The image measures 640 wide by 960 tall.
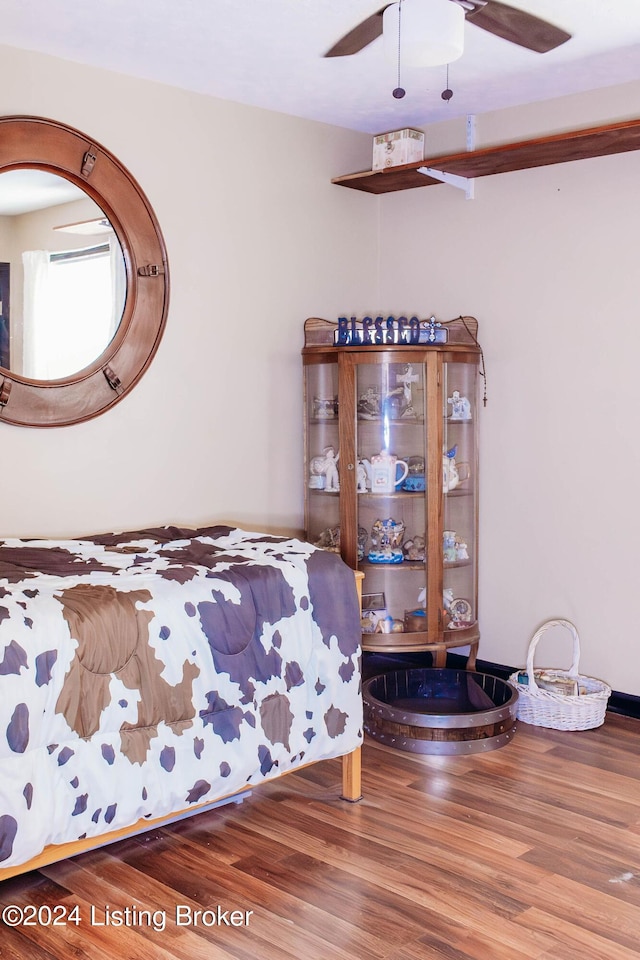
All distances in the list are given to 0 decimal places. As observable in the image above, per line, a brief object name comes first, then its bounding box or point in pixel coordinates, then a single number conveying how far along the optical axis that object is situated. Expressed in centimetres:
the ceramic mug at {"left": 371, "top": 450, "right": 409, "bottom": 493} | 380
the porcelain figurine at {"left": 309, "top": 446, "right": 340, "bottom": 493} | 388
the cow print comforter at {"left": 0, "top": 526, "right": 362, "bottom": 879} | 214
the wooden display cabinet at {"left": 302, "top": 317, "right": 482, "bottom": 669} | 377
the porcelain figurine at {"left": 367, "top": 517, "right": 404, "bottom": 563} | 383
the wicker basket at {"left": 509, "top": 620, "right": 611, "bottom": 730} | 351
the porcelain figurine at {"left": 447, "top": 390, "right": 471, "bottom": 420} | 387
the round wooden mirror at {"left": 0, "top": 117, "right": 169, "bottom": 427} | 313
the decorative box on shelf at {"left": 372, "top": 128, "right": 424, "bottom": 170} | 393
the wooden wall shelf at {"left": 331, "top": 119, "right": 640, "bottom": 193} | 331
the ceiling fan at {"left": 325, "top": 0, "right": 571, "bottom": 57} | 246
